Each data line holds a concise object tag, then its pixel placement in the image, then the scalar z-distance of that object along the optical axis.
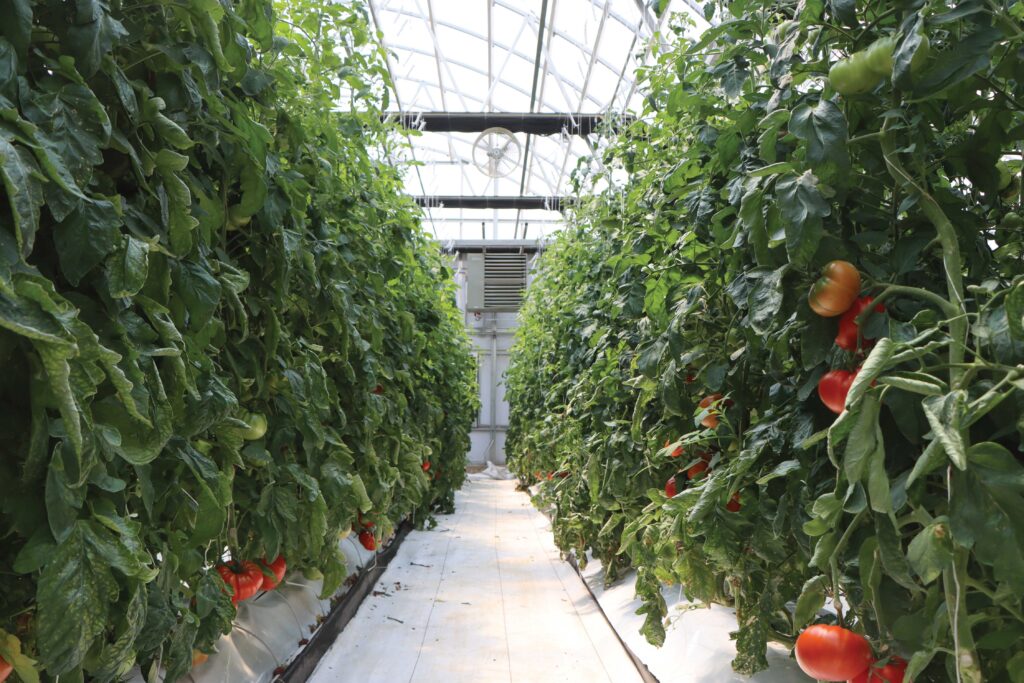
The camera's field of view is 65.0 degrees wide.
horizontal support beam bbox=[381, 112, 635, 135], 6.84
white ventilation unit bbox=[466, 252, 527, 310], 12.00
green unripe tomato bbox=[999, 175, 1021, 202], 1.21
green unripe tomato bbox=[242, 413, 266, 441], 1.42
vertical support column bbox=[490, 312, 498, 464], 13.12
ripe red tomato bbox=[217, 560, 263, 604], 1.63
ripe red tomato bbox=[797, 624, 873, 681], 1.02
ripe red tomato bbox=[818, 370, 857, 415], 1.04
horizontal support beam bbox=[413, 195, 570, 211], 9.97
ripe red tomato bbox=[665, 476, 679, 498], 1.92
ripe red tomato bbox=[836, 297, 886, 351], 1.06
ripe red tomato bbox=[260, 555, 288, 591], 1.80
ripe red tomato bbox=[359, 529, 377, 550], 3.05
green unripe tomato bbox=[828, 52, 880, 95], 0.97
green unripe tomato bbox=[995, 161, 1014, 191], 1.19
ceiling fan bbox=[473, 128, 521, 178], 5.95
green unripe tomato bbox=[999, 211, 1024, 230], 1.13
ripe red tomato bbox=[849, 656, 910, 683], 1.02
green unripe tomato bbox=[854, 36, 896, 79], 0.94
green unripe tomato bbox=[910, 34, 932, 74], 0.88
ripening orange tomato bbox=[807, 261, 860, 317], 1.05
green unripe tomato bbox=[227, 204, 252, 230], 1.27
